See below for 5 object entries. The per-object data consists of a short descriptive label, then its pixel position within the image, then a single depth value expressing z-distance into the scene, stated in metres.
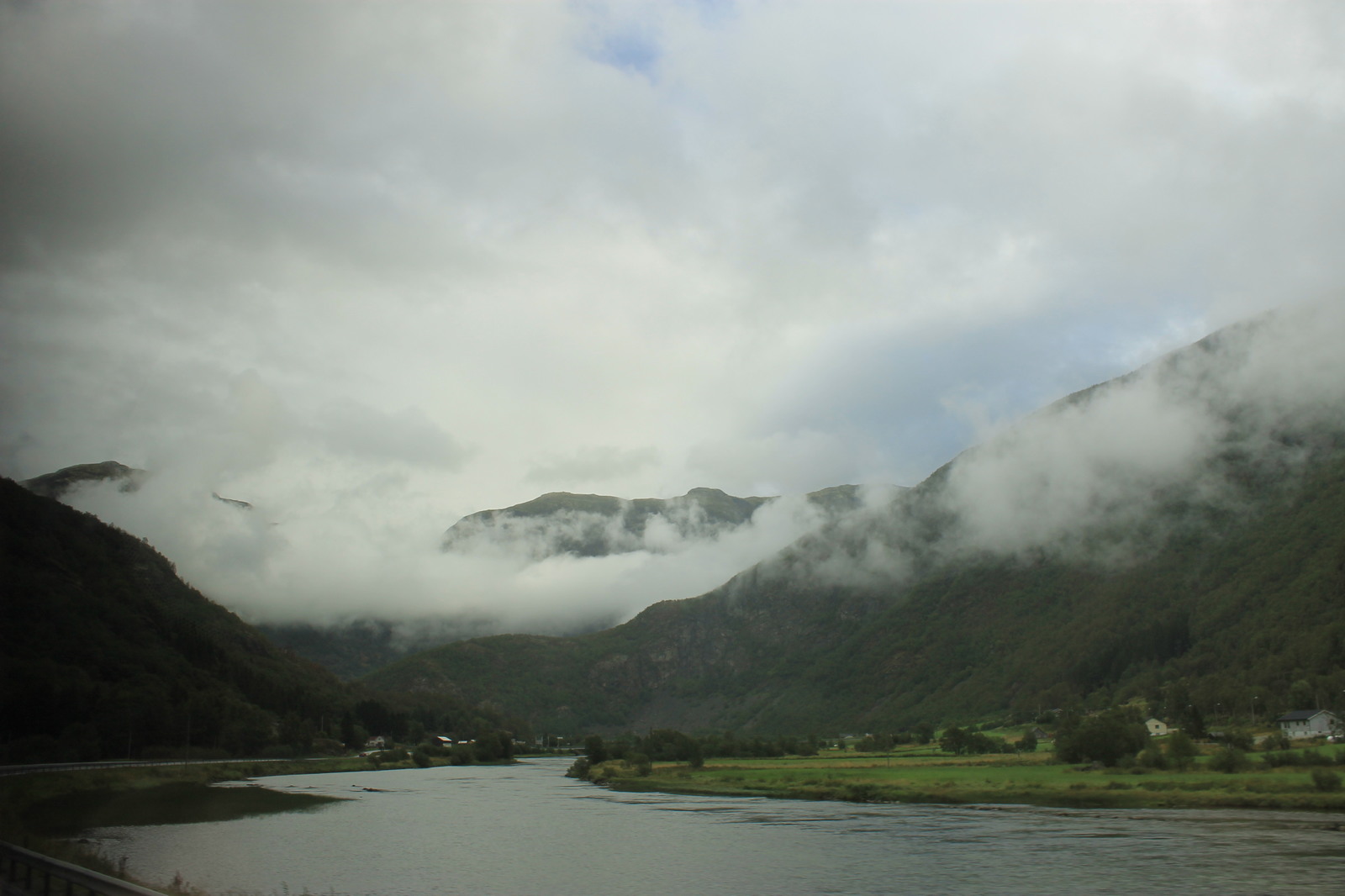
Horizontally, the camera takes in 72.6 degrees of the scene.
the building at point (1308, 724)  140.75
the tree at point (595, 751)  189.88
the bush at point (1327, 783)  77.81
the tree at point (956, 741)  167.00
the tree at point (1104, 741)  115.56
